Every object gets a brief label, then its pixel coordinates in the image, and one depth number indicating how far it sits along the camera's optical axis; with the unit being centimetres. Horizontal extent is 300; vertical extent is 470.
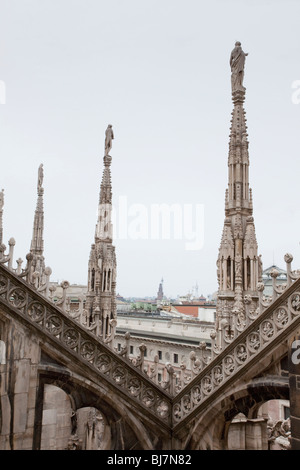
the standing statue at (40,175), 2985
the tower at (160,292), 19328
